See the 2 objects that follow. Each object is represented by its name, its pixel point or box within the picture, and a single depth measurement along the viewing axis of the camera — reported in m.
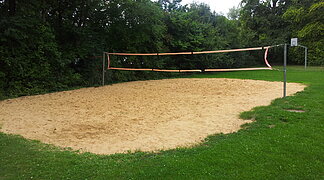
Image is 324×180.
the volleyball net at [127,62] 12.84
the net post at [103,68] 12.07
